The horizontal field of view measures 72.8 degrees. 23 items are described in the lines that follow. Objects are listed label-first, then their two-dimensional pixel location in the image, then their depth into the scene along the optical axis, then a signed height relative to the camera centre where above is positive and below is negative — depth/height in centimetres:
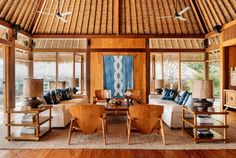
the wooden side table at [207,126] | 291 -89
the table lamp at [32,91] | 309 -24
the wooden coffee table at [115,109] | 378 -73
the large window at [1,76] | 516 +9
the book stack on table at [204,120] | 308 -81
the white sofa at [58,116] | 364 -86
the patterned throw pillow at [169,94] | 487 -50
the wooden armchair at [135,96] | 482 -56
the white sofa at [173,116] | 363 -87
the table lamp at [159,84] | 609 -23
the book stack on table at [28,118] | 309 -77
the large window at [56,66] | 669 +53
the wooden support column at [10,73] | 523 +19
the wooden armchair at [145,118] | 286 -72
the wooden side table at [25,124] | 296 -85
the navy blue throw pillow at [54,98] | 415 -51
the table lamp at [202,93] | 300 -28
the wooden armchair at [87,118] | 285 -71
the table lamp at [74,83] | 601 -19
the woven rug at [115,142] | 277 -117
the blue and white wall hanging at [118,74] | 665 +18
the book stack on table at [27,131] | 306 -101
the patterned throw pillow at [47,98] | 394 -48
